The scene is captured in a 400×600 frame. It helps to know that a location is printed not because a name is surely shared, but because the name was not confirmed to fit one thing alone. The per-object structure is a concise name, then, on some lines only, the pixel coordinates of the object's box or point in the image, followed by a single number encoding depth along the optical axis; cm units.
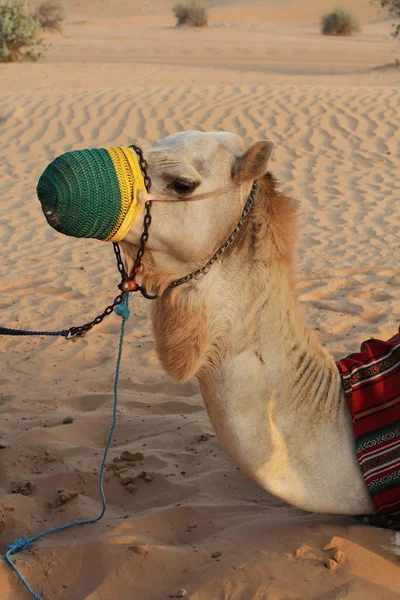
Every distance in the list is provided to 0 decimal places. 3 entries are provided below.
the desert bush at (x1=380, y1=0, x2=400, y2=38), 2177
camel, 259
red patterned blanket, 285
